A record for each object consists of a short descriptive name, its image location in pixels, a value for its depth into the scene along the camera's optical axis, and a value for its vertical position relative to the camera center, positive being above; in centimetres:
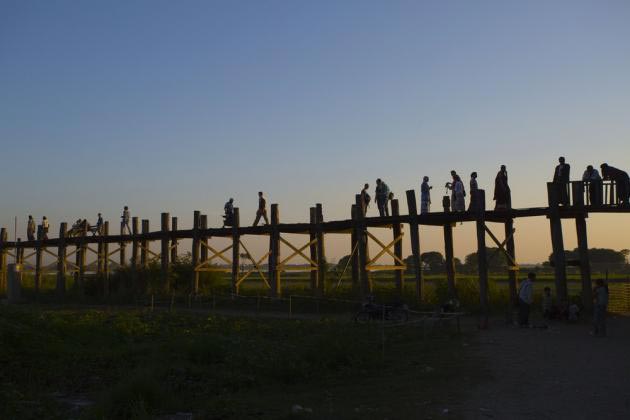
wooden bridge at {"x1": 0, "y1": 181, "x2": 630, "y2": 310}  1684 +145
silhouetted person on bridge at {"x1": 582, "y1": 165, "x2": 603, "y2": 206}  1625 +213
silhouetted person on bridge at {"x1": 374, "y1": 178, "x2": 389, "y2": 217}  2133 +263
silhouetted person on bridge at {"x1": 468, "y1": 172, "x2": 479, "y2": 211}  1778 +227
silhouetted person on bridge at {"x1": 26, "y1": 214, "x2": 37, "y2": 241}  3506 +328
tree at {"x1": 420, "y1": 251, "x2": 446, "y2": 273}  9498 +295
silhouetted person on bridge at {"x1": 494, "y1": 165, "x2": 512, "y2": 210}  1783 +222
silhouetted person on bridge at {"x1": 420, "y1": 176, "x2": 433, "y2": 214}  1959 +240
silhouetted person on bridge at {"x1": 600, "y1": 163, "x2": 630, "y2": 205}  1598 +209
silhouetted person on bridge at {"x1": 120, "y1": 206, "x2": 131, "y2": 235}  3042 +306
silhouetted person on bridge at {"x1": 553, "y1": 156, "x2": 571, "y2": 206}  1678 +225
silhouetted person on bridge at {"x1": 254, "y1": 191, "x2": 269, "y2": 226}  2425 +270
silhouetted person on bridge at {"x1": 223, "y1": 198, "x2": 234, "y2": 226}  2496 +266
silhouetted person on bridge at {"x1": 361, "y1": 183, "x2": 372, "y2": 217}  2118 +260
